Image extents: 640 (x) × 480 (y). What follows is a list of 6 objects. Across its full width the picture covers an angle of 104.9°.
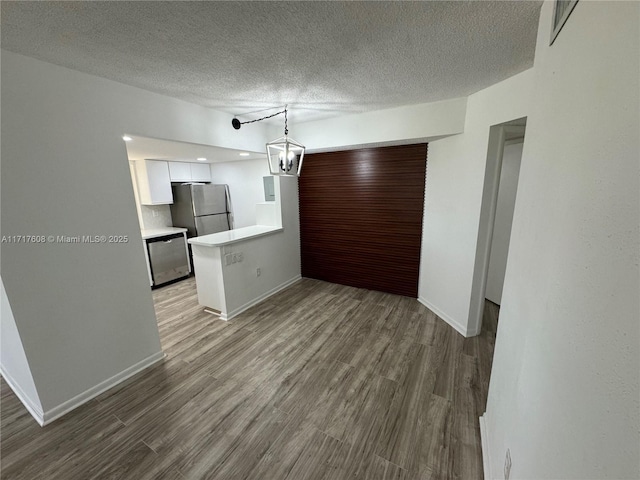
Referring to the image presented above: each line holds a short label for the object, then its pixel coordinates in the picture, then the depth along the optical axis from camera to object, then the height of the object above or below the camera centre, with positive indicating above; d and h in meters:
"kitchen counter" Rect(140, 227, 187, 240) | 3.73 -0.57
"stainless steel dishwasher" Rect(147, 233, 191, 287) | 3.81 -0.99
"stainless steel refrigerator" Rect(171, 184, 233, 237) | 4.25 -0.21
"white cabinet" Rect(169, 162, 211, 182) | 4.29 +0.43
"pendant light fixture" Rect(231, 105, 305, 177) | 2.02 +0.34
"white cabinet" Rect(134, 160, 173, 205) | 3.90 +0.25
